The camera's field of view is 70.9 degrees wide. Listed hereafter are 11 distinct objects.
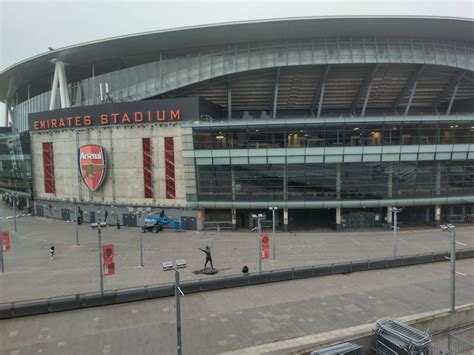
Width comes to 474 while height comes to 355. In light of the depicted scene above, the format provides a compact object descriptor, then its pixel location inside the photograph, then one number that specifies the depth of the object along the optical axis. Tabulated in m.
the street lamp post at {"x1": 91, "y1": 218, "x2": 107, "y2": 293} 21.14
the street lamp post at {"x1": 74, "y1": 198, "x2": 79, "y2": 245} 45.43
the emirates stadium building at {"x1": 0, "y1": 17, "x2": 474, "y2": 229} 39.81
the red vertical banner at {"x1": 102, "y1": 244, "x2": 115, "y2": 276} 20.25
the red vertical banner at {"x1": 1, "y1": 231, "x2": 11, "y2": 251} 27.99
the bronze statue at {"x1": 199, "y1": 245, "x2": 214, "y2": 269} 24.77
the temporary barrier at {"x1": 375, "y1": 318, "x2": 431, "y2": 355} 12.21
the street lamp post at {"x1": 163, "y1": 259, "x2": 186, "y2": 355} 11.84
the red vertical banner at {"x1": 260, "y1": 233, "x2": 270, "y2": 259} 25.19
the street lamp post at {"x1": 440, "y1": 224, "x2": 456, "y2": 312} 16.72
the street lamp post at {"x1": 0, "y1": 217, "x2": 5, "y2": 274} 25.29
